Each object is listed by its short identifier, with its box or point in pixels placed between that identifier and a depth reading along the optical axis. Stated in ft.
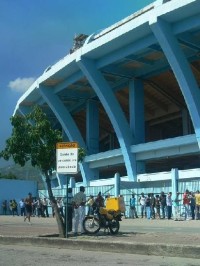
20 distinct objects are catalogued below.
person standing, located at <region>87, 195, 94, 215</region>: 53.03
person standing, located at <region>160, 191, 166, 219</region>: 85.67
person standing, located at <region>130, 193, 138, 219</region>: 93.93
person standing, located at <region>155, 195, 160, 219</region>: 87.25
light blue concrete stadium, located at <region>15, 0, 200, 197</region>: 94.53
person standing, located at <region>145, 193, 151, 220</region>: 88.12
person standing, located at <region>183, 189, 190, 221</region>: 79.97
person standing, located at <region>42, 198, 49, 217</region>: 110.52
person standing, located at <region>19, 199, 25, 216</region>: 112.16
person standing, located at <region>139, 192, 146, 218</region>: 90.88
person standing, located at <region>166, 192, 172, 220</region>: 84.23
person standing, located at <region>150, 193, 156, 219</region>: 87.92
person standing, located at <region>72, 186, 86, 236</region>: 48.37
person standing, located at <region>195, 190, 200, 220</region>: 77.51
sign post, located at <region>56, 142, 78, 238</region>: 43.55
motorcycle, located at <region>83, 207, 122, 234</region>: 48.78
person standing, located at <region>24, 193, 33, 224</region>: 80.84
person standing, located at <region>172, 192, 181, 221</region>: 84.09
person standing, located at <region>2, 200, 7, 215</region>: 135.34
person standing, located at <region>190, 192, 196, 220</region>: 78.97
